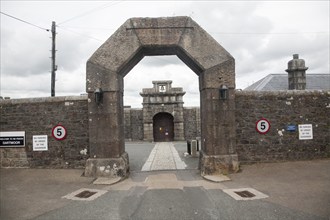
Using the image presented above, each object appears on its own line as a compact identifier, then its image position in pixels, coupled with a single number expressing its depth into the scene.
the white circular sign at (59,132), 9.20
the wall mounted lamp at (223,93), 8.74
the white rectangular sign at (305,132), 9.48
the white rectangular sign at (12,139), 9.43
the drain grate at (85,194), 6.46
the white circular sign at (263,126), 9.23
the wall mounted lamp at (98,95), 8.52
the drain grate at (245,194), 6.17
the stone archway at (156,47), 8.73
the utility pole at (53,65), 18.26
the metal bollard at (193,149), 12.99
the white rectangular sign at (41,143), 9.29
